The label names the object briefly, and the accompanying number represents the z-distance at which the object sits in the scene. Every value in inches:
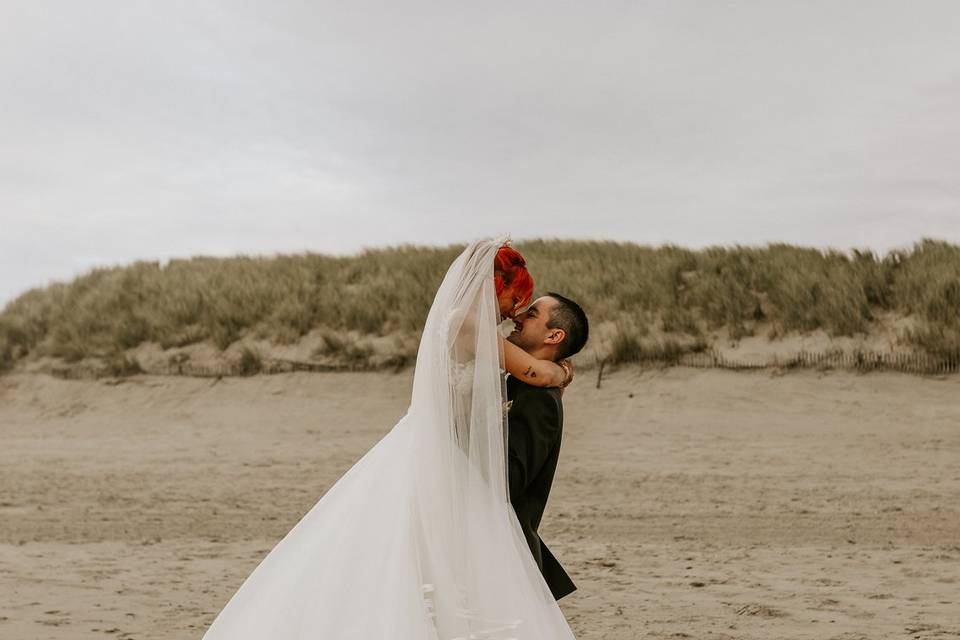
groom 166.1
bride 162.2
